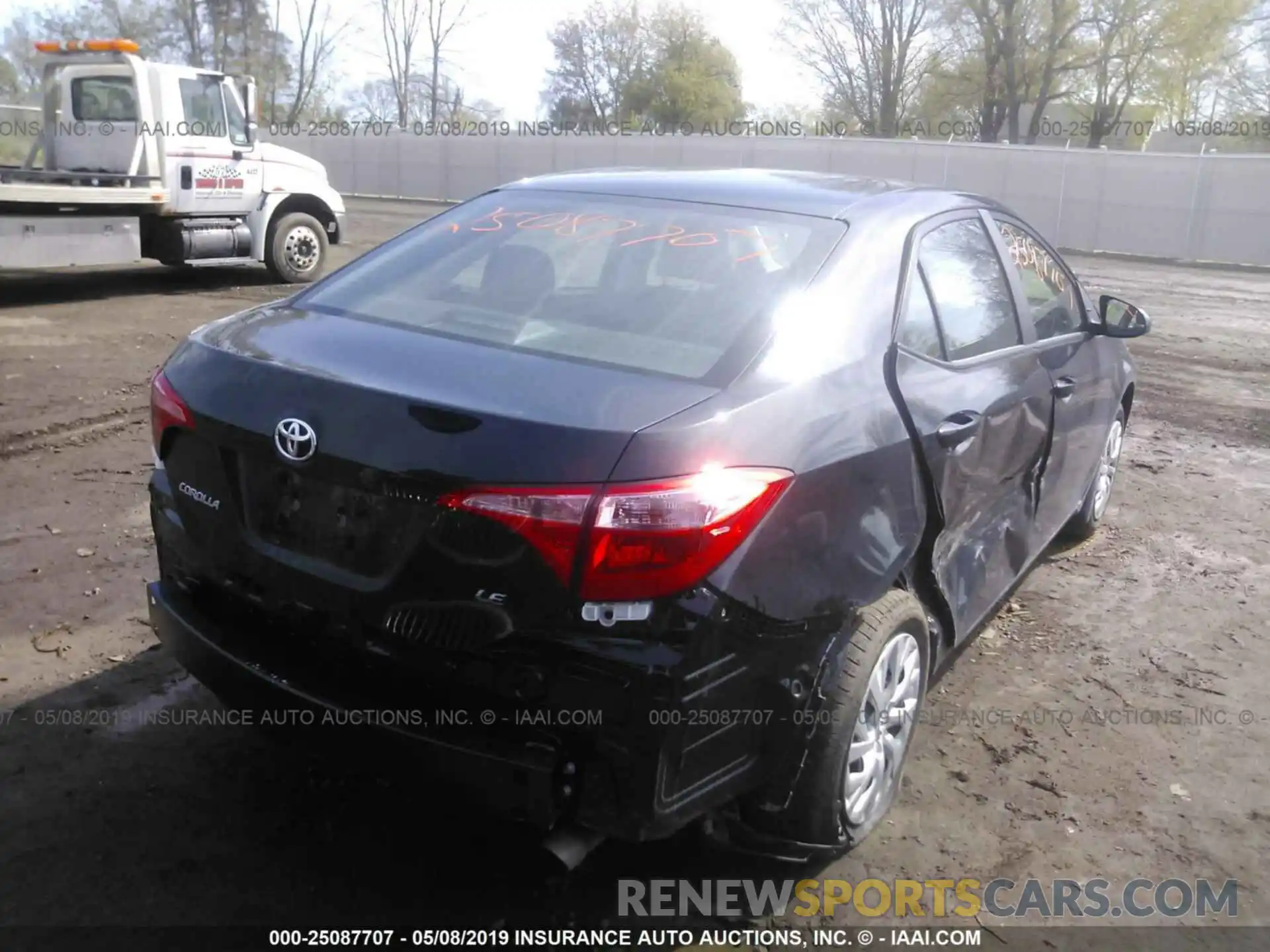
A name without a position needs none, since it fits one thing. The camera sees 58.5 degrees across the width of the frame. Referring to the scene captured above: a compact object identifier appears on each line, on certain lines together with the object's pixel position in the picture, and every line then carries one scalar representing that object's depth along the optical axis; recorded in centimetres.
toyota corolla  234
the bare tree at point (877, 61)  5184
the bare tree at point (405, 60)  5966
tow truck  1166
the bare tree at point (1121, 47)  4272
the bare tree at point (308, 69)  5509
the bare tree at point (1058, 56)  4438
